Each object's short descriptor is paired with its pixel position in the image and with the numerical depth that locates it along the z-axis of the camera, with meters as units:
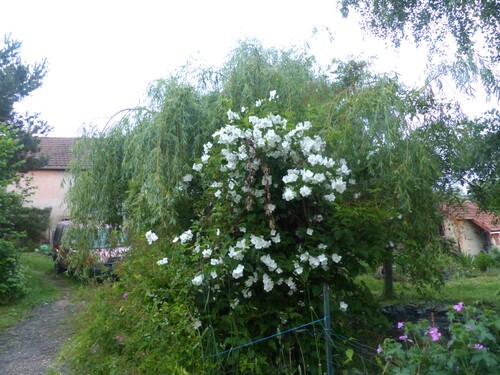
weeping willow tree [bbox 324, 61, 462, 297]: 4.84
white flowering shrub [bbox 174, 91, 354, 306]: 3.86
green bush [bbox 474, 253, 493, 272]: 18.52
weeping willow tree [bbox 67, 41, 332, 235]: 5.36
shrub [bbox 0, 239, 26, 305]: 10.74
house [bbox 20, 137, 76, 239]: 23.39
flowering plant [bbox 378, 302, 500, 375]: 2.63
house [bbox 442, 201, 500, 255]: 25.88
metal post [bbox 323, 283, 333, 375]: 3.64
